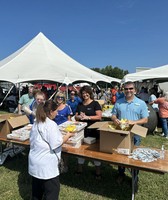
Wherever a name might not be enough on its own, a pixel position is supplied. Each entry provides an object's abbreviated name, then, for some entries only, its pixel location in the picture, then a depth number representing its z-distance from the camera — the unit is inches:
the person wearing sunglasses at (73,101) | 151.8
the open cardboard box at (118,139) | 75.8
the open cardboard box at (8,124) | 107.0
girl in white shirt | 63.7
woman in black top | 99.3
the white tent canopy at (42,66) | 315.8
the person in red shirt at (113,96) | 333.7
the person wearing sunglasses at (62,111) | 106.5
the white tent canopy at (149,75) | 252.2
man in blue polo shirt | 86.1
